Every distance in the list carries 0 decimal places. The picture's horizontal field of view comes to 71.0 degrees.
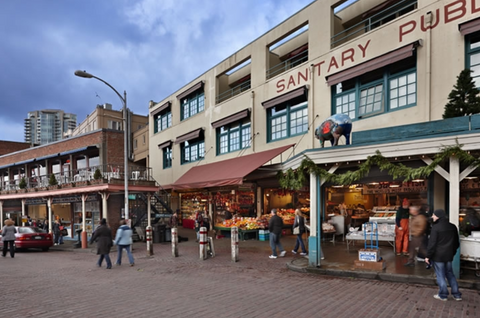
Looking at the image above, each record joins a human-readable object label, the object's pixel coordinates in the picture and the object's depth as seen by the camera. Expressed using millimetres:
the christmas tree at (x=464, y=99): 9219
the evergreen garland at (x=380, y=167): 7441
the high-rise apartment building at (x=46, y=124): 143375
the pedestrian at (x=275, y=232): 11367
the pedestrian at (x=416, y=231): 8375
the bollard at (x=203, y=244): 11641
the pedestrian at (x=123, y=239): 11258
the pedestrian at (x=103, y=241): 10953
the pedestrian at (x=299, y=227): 11422
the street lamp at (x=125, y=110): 13484
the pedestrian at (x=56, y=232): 19922
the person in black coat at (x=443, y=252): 6324
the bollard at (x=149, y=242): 13516
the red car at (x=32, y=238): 16984
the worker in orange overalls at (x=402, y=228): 10266
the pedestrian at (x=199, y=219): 15211
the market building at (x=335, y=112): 9188
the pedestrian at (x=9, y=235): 14703
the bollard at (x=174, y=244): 12664
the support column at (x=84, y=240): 17609
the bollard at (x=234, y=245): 11094
